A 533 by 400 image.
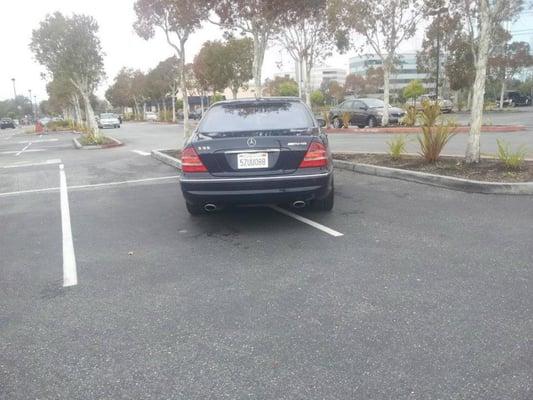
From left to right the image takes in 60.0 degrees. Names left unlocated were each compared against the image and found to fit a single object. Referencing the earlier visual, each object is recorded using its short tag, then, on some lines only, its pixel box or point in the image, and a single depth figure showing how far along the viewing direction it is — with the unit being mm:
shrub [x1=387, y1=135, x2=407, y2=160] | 9212
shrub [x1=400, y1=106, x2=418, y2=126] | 11095
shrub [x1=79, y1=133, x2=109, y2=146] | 19902
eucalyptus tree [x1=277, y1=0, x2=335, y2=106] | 23506
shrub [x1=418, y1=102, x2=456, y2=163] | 8375
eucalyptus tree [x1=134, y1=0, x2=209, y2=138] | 11578
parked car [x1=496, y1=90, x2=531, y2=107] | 51750
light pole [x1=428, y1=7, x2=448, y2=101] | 19781
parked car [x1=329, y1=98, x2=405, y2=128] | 21469
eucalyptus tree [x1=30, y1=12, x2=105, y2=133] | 19084
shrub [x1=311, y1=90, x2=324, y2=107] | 72156
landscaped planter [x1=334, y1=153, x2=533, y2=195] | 6676
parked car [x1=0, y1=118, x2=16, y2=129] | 67000
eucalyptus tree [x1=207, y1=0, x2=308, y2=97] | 10672
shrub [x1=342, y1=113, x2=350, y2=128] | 21266
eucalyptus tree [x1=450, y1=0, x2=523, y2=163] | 7707
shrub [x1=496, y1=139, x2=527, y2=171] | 7441
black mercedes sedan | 5012
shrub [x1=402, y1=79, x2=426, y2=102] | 51500
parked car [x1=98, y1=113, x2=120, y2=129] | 44588
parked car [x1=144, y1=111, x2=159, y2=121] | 66412
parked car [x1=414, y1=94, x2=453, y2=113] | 37503
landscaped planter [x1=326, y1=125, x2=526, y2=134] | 16745
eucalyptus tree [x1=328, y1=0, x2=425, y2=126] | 20656
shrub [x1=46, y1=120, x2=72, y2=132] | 47072
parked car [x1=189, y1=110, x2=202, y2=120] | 53731
